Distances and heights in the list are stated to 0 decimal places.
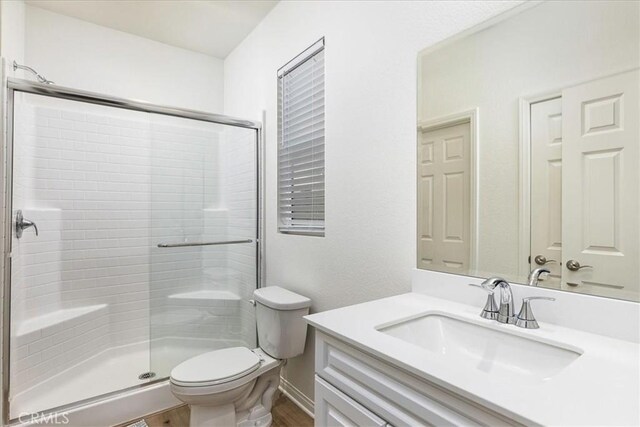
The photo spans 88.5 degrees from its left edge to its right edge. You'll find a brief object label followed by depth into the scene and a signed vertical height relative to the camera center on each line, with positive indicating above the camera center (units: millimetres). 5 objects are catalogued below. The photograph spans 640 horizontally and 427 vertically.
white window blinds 1948 +442
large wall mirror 851 +198
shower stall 2016 -216
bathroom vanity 584 -335
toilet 1566 -803
